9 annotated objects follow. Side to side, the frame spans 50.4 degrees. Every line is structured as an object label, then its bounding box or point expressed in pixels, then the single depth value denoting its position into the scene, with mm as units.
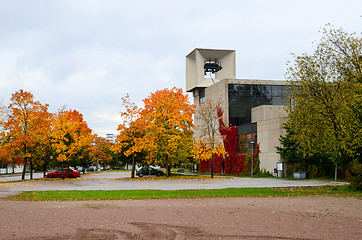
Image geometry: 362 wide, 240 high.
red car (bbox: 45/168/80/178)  43653
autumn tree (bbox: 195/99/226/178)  40125
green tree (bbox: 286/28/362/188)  21828
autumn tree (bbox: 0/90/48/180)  35831
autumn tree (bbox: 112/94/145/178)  38812
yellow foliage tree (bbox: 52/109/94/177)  37281
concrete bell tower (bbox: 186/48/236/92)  66188
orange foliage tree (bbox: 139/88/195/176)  37969
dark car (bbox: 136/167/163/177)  49825
